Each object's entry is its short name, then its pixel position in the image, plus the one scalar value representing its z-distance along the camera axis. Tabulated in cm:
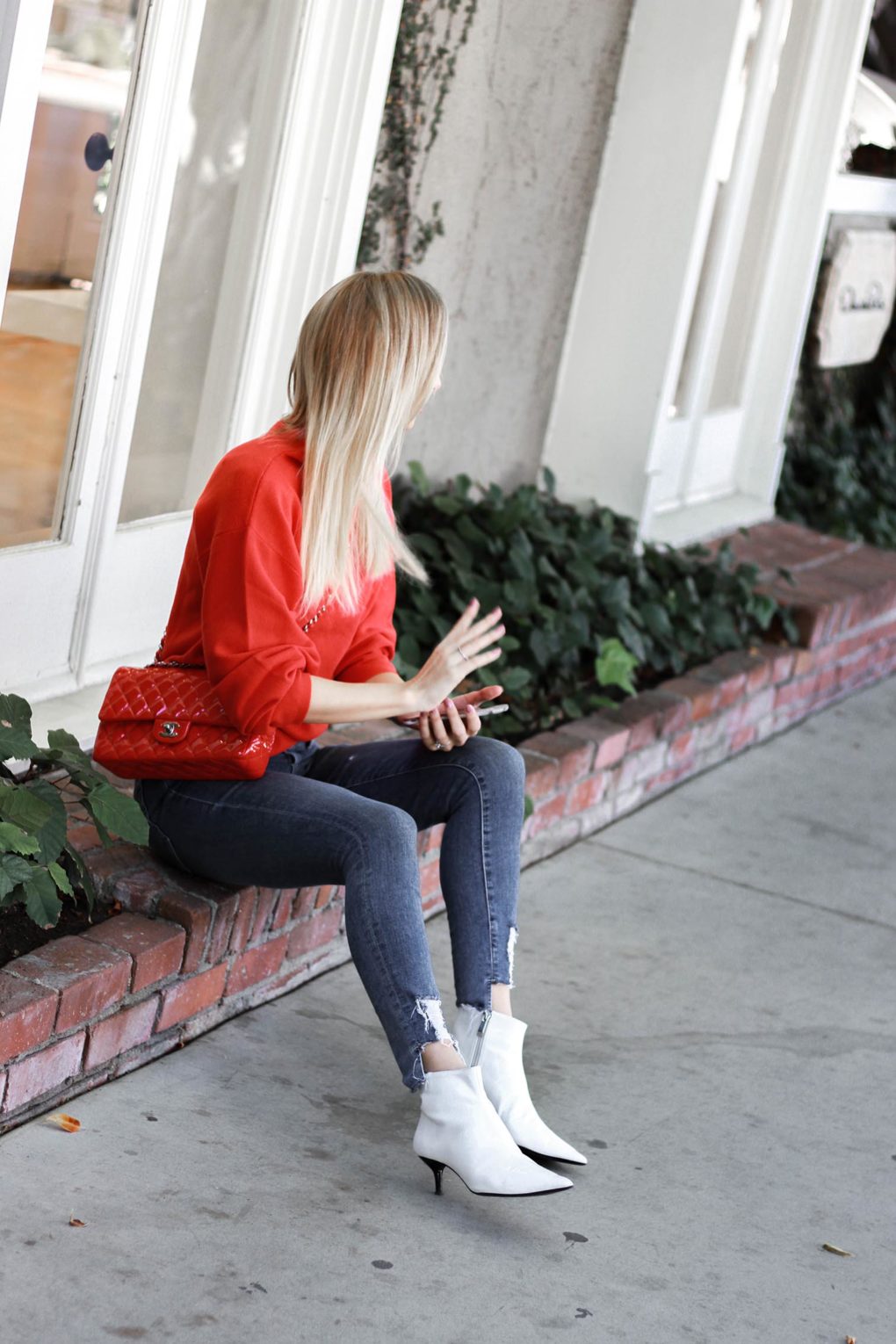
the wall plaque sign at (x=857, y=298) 686
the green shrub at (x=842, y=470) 695
